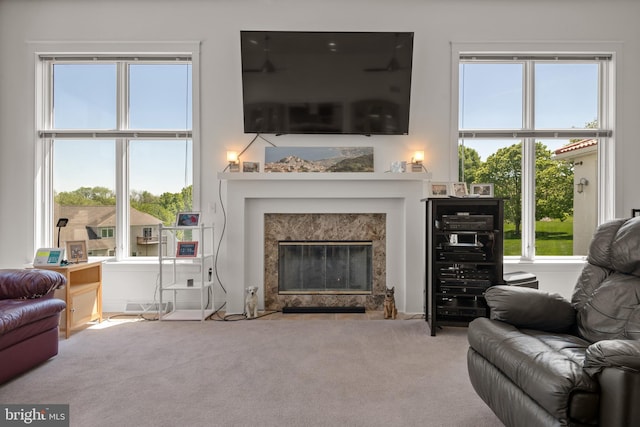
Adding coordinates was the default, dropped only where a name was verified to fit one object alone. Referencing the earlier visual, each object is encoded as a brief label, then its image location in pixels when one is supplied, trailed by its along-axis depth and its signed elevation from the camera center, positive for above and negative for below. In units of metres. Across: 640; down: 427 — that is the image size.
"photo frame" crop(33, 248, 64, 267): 3.40 -0.40
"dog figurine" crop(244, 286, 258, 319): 3.80 -0.93
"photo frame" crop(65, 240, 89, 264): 3.59 -0.37
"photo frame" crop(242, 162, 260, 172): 3.97 +0.51
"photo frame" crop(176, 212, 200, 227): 3.86 -0.06
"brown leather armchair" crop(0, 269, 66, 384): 2.31 -0.70
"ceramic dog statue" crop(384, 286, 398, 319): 3.80 -0.96
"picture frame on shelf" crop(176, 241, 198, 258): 3.82 -0.37
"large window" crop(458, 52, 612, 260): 4.22 +0.82
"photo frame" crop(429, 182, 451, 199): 3.79 +0.26
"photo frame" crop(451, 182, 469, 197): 3.70 +0.25
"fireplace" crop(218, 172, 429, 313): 3.97 -0.15
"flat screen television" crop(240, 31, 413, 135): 3.94 +1.44
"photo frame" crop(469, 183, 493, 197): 3.84 +0.26
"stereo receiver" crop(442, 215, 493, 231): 3.35 -0.07
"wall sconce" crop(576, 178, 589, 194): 4.22 +0.35
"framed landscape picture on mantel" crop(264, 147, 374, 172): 4.10 +0.62
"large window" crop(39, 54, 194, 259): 4.24 +0.71
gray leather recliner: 1.29 -0.59
